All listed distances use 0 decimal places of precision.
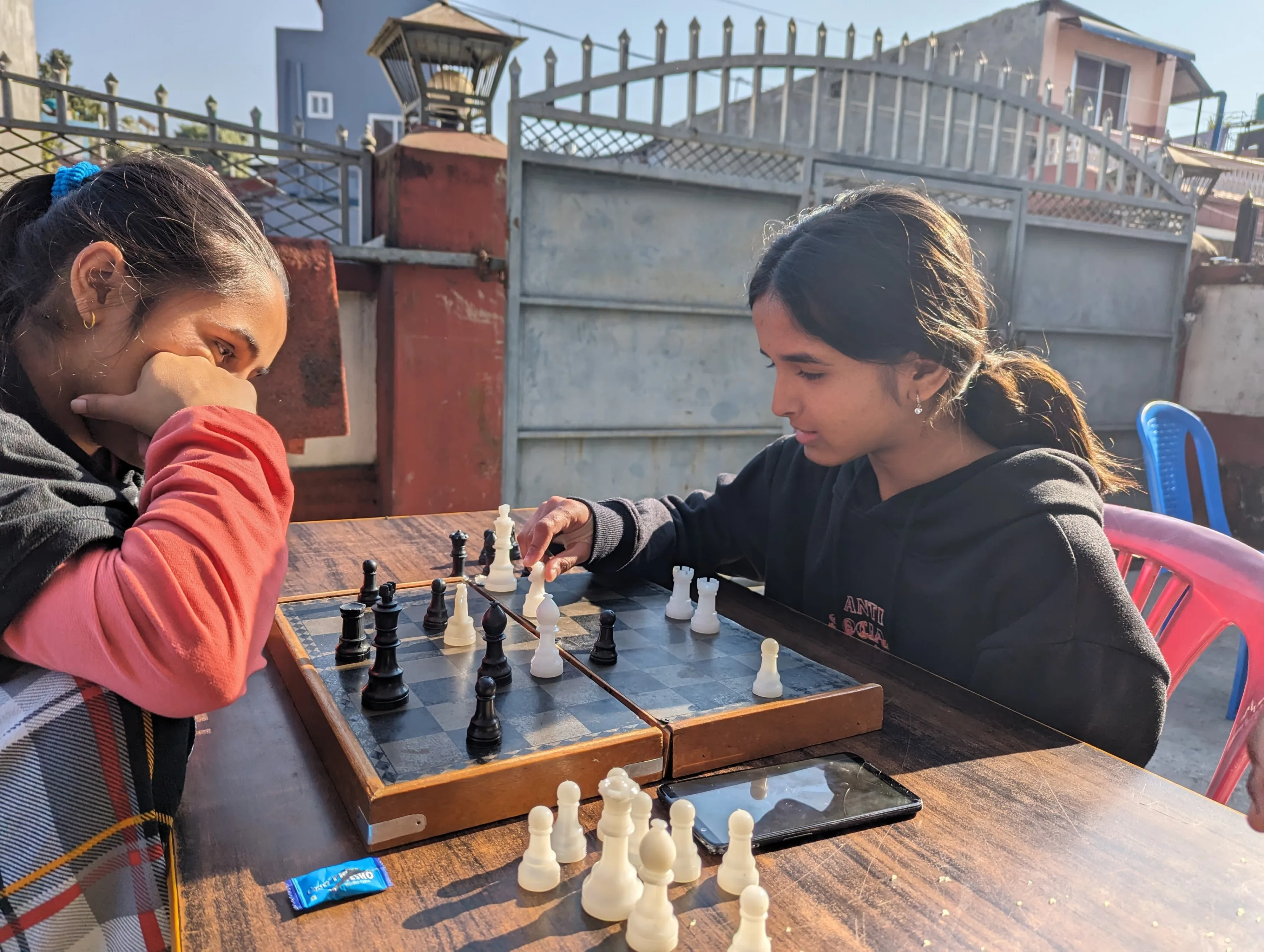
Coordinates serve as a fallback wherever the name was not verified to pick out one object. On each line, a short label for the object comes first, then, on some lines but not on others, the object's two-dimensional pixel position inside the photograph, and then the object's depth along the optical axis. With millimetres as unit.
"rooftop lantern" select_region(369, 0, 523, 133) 3947
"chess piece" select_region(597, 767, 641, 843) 818
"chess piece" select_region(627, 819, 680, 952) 720
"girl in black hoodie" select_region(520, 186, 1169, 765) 1379
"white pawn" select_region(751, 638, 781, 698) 1121
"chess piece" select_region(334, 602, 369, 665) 1156
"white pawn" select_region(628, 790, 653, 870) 855
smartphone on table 903
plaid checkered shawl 812
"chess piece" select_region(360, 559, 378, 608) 1363
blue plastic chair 3340
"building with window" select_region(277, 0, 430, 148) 15039
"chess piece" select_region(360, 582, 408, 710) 1035
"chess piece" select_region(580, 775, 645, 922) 769
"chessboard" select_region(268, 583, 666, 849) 865
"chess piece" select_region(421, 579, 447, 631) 1328
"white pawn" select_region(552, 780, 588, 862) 846
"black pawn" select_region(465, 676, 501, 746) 949
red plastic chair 1397
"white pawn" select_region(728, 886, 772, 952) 700
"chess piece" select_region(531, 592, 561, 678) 1165
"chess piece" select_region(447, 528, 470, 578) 1785
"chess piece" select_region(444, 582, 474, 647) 1275
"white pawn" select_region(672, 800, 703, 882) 822
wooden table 747
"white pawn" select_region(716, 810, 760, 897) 808
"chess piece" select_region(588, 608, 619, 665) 1240
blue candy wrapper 767
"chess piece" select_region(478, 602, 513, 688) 1121
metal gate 4461
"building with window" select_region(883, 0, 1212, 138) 12273
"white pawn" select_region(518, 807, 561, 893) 797
